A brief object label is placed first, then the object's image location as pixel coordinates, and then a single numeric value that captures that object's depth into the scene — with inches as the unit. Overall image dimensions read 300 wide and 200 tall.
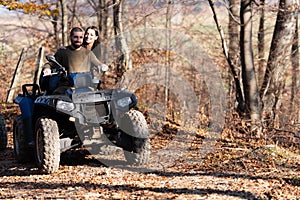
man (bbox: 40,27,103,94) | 413.2
